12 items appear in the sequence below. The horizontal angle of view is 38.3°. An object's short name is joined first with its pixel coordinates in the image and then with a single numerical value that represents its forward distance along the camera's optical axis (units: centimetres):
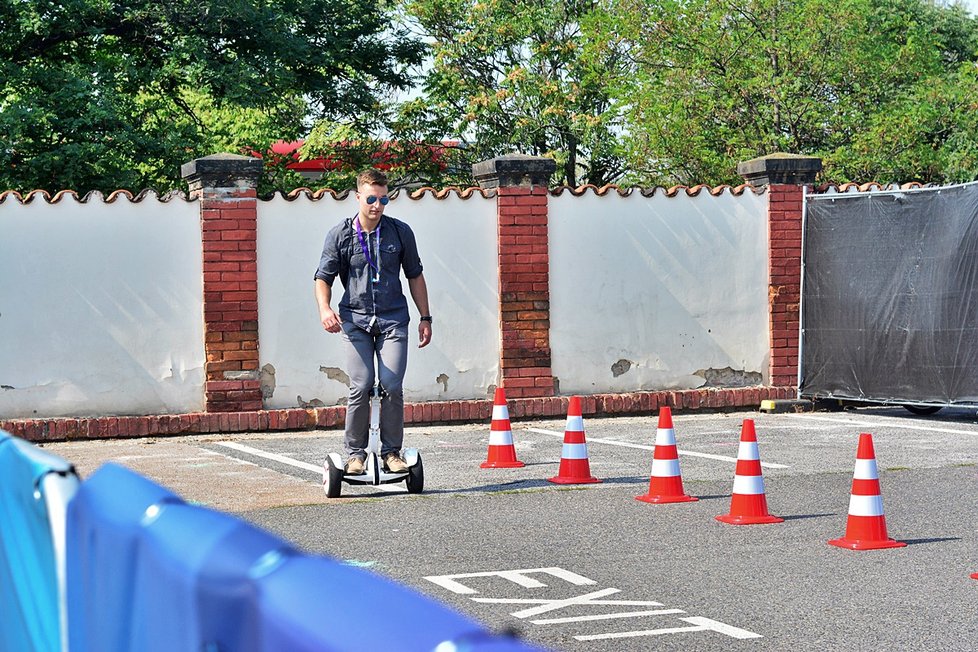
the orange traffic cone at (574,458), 941
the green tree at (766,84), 2525
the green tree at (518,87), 3125
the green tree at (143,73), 1978
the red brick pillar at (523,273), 1438
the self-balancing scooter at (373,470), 877
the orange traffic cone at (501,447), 1043
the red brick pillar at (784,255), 1538
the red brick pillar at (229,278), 1346
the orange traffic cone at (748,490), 783
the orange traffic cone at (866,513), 708
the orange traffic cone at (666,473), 862
